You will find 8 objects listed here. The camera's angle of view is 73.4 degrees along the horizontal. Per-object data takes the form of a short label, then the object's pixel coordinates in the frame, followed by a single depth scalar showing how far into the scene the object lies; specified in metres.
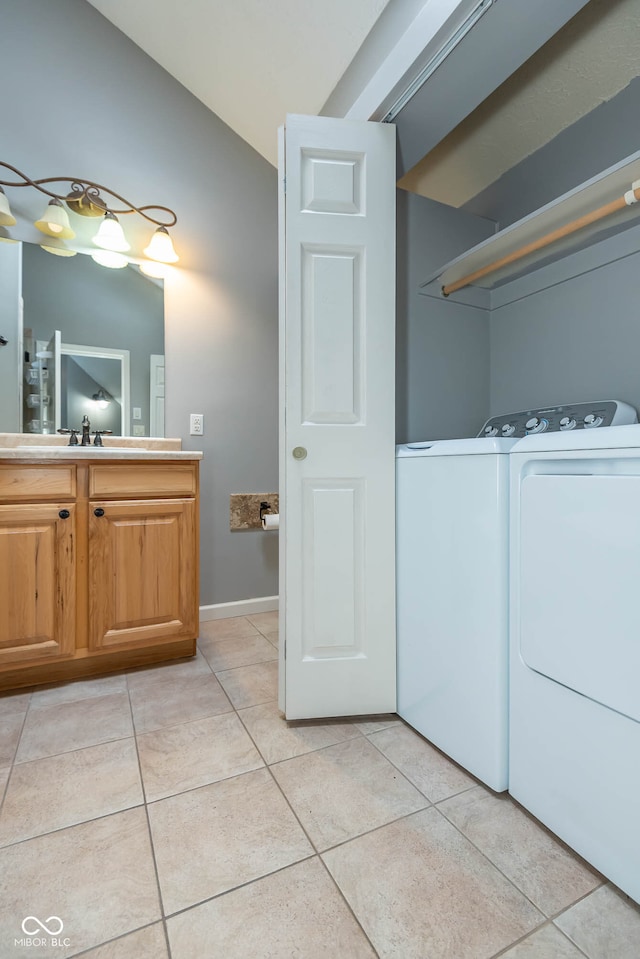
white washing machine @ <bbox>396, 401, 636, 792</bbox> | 1.08
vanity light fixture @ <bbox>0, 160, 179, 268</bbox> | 1.95
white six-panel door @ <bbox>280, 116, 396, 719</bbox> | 1.39
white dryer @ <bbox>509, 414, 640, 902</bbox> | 0.81
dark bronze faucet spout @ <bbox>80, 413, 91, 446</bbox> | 1.99
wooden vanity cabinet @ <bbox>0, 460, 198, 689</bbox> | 1.58
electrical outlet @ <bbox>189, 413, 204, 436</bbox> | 2.33
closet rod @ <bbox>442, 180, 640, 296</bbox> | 1.18
